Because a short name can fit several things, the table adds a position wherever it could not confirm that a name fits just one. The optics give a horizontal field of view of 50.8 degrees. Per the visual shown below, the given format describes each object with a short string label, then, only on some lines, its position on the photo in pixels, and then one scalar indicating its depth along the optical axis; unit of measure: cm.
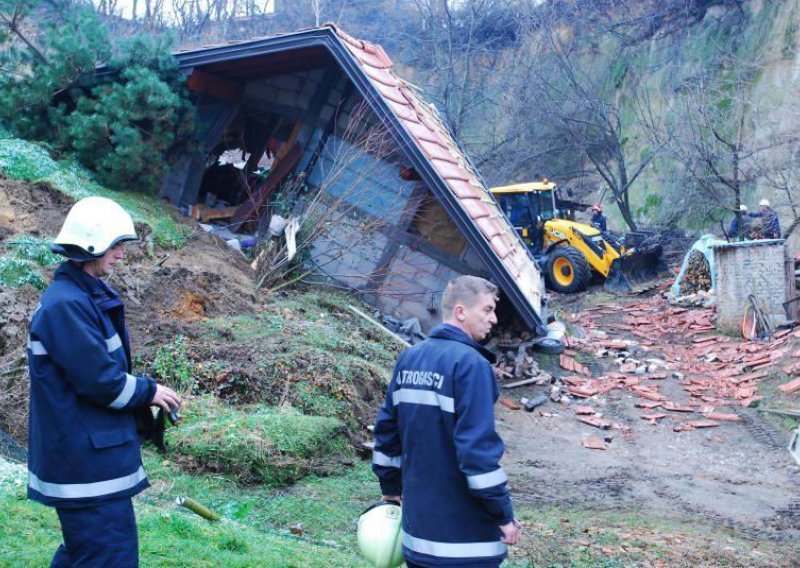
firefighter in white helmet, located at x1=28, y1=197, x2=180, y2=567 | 336
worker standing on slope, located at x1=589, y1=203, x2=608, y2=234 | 2283
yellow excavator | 2122
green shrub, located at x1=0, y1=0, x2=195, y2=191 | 1290
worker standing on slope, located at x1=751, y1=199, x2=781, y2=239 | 1867
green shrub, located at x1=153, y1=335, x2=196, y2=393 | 849
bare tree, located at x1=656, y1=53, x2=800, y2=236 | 2314
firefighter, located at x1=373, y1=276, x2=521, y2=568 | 340
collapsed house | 1305
